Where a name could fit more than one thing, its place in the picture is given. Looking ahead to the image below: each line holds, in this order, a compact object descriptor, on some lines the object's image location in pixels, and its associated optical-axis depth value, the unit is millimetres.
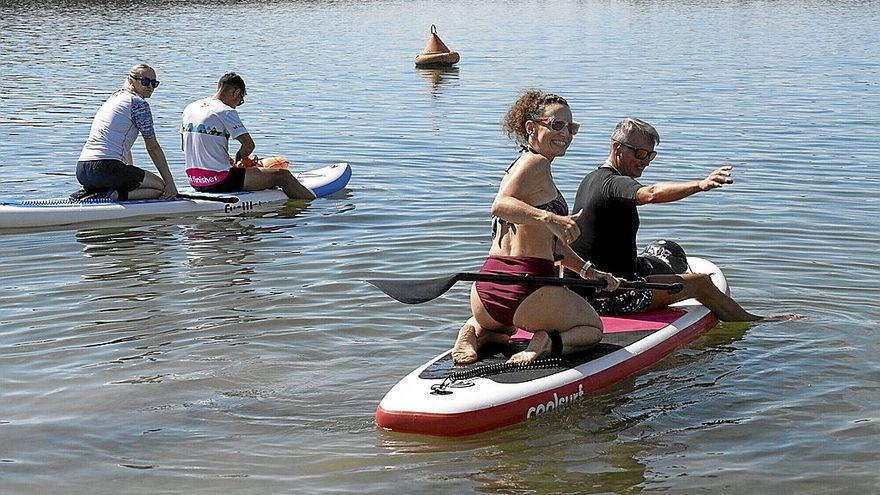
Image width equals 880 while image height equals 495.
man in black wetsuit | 7293
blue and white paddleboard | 11656
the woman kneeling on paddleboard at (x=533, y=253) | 6539
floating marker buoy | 29688
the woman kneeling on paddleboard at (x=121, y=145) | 11914
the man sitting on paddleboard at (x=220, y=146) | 12516
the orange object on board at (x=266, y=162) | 13227
